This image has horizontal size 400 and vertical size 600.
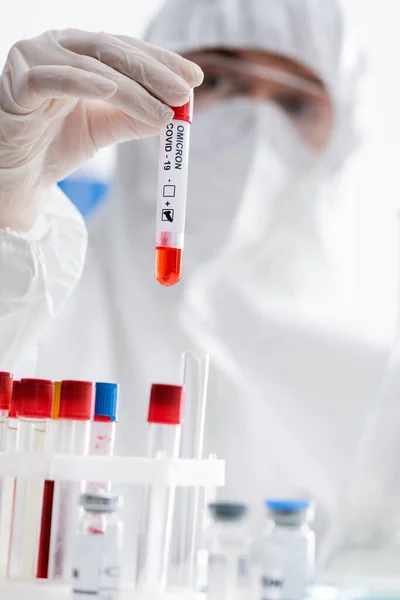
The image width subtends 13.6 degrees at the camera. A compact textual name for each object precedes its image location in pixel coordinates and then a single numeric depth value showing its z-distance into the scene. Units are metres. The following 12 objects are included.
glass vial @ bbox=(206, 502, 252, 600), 0.77
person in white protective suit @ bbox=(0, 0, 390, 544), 1.41
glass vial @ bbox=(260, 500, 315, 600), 0.75
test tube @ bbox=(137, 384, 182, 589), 0.79
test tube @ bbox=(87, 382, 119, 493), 0.82
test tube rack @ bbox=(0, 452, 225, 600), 0.78
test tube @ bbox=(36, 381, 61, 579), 0.80
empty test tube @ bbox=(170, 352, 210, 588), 0.80
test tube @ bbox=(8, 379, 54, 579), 0.81
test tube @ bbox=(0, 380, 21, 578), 0.82
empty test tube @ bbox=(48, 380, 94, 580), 0.80
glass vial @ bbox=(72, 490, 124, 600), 0.75
